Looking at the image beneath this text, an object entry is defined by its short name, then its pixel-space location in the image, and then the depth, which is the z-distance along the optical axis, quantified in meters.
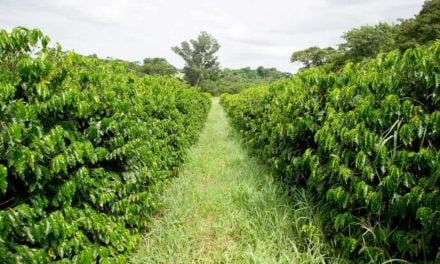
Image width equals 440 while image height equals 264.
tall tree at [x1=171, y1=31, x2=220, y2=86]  65.00
